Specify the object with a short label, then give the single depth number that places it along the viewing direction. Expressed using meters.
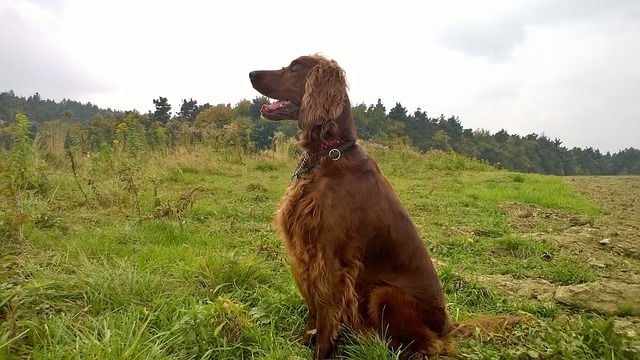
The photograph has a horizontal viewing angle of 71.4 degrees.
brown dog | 2.18
